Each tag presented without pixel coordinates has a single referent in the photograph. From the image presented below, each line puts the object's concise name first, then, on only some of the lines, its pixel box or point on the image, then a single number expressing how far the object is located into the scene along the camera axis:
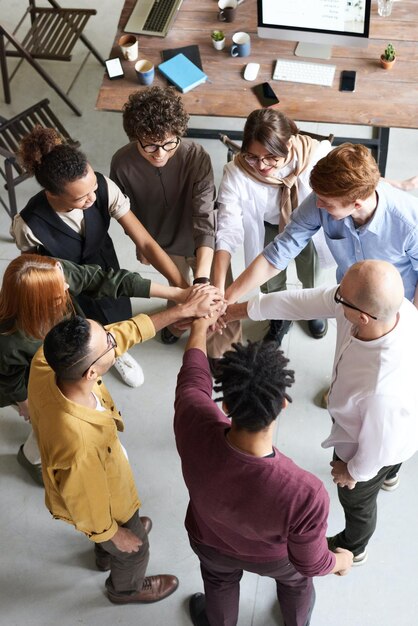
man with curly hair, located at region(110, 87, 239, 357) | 2.76
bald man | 2.02
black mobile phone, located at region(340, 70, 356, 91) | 3.77
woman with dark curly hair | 2.56
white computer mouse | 3.86
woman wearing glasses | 2.70
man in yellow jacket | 2.06
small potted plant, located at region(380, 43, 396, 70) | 3.77
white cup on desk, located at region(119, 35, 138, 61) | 3.92
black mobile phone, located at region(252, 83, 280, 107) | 3.76
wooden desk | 3.70
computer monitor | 3.62
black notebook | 3.94
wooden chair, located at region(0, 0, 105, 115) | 4.48
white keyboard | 3.82
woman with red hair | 2.37
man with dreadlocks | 1.82
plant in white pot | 3.95
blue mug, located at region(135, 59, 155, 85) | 3.82
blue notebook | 3.83
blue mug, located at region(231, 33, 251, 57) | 3.90
